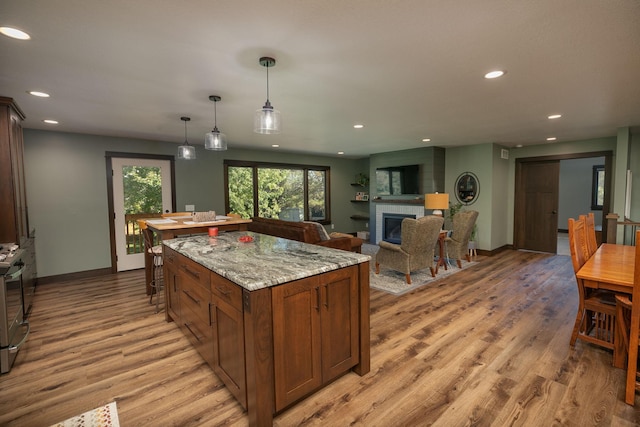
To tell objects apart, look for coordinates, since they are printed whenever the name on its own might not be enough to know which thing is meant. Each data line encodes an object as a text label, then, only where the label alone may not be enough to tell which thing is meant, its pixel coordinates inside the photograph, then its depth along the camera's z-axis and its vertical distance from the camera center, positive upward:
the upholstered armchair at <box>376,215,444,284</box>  4.14 -0.83
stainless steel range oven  2.30 -0.94
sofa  3.97 -0.56
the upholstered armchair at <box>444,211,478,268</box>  5.09 -0.78
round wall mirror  6.31 +0.07
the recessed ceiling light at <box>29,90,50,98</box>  2.83 +1.01
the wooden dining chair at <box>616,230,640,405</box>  1.78 -0.92
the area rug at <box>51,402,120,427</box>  1.79 -1.38
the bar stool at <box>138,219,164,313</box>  3.44 -0.68
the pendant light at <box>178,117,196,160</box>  3.81 +0.56
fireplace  7.24 -0.87
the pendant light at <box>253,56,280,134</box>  2.34 +0.60
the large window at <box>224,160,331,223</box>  6.68 +0.07
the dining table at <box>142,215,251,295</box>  3.17 -0.37
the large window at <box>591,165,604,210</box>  8.45 +0.02
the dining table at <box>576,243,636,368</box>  2.03 -0.62
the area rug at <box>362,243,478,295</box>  4.15 -1.34
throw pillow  4.15 -0.55
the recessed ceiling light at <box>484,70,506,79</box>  2.47 +0.99
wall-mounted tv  6.83 +0.28
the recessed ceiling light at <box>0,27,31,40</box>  1.76 +1.00
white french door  5.23 -0.01
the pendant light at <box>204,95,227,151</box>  3.18 +0.59
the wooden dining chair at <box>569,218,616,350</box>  2.32 -0.91
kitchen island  1.64 -0.79
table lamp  5.26 -0.17
